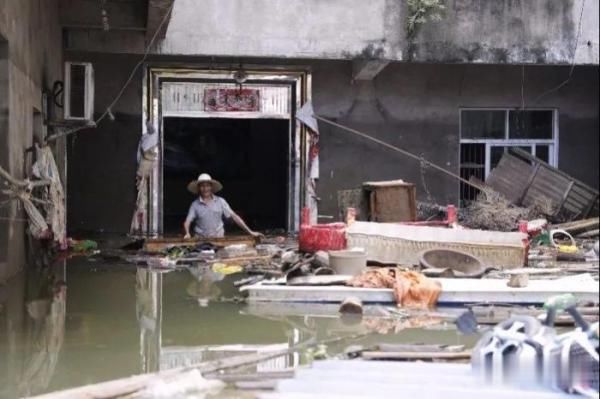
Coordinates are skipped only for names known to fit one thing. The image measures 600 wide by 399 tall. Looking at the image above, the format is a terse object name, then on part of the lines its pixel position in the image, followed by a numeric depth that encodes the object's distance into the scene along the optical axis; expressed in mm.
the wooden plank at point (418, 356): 5117
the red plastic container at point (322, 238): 9469
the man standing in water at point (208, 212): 11742
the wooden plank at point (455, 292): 7184
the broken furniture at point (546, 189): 15055
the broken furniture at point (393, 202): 13031
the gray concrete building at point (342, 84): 14180
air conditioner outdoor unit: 12320
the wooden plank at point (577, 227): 12241
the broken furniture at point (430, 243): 9406
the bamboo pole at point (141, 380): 4422
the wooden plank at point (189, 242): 11562
